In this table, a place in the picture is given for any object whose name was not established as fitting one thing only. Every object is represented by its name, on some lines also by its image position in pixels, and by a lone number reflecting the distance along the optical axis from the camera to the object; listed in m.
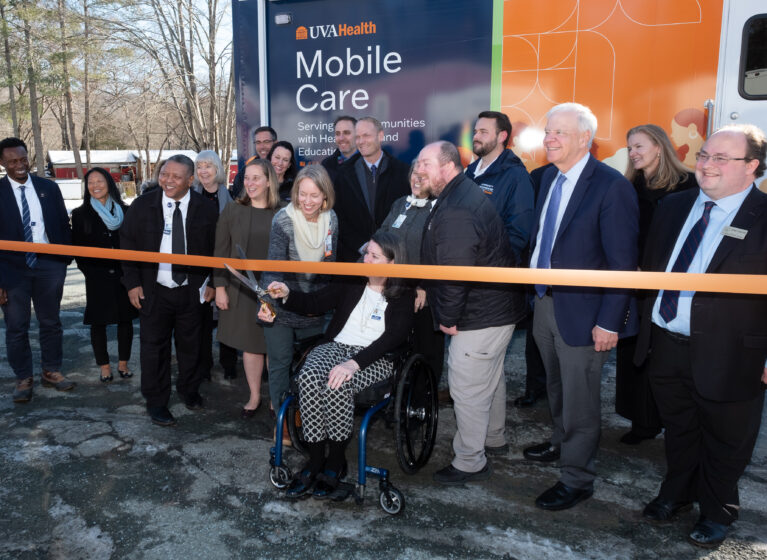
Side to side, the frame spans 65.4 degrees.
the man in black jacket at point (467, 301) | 2.97
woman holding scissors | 4.03
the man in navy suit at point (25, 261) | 4.48
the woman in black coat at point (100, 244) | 4.75
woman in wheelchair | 3.11
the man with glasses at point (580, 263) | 2.82
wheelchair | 3.02
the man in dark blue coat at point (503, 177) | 3.87
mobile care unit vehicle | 4.09
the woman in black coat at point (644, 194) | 3.67
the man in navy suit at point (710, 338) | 2.55
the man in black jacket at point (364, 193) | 4.71
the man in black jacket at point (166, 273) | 4.07
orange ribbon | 2.31
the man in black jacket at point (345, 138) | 4.84
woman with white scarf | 3.71
